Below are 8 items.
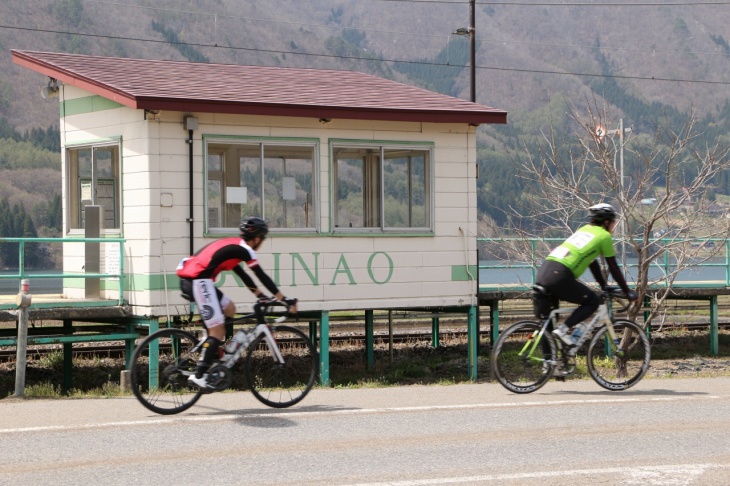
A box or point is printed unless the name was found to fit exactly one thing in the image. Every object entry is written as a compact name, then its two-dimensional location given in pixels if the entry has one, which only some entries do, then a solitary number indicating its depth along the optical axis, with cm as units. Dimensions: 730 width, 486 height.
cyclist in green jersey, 1134
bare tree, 1866
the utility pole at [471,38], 3250
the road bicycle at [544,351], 1159
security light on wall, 1903
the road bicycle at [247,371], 1036
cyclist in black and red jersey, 1030
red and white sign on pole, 1877
